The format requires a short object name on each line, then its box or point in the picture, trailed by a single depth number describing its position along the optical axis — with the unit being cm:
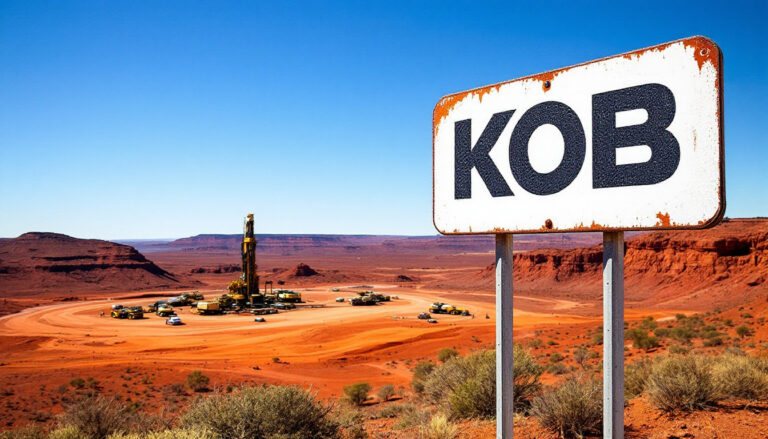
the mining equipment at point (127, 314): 4888
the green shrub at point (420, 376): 1646
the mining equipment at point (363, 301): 5966
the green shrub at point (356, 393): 1620
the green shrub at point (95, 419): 836
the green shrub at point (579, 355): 1854
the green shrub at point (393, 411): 1124
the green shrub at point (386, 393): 1681
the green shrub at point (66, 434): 684
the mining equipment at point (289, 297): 6044
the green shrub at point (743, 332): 1984
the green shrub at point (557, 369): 1639
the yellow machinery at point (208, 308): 5097
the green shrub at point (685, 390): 679
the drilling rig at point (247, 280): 5575
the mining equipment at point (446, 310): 4978
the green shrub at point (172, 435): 490
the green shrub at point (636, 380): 884
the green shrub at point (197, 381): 2030
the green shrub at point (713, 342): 1814
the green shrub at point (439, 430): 623
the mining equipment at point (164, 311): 4980
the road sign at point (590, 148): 229
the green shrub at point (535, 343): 2508
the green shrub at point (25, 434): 774
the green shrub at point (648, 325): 2523
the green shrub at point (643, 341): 1948
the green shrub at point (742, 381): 722
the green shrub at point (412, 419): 821
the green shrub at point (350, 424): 765
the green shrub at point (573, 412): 624
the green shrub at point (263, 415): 614
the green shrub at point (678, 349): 1636
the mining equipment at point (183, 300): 6000
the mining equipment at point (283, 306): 5519
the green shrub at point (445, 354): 2322
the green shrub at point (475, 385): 772
